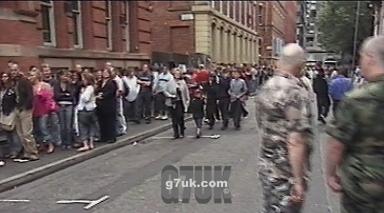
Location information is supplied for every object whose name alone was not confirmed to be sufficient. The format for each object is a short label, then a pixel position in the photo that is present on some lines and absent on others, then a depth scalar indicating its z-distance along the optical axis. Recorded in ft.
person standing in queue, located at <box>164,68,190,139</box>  41.78
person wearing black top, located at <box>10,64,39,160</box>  30.12
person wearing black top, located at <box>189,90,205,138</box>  43.27
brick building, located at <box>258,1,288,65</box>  230.89
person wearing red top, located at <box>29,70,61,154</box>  32.60
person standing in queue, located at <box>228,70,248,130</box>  47.98
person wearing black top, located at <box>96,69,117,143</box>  36.47
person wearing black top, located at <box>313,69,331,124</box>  47.85
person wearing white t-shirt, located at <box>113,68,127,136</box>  41.66
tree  144.36
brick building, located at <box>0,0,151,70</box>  39.29
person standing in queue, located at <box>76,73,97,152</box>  34.30
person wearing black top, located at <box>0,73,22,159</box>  30.30
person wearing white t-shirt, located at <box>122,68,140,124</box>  48.24
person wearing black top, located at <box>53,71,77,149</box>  34.55
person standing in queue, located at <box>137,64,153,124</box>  50.67
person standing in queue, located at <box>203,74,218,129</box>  47.93
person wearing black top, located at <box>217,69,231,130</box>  48.57
